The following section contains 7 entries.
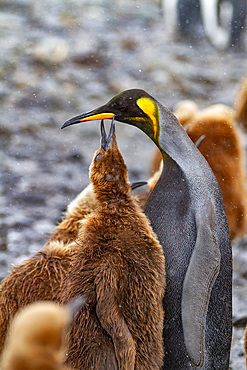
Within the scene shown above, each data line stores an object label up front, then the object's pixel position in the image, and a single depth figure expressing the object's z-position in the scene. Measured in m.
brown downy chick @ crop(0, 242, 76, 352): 9.38
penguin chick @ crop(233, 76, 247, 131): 10.96
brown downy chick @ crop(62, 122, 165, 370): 9.27
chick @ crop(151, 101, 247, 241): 9.99
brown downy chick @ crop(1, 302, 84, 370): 8.86
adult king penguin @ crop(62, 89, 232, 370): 9.47
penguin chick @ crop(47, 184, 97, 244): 9.59
